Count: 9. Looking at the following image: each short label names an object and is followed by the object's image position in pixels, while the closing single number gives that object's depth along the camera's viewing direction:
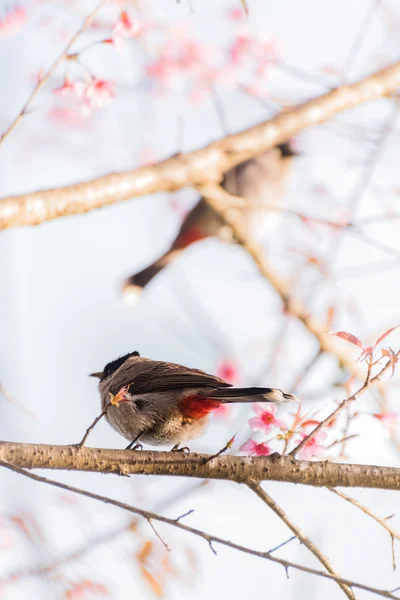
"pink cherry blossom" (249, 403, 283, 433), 5.92
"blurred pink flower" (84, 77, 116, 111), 8.52
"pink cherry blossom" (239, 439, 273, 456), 5.86
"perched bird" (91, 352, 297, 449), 7.00
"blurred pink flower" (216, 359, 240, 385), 14.02
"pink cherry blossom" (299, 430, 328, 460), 5.62
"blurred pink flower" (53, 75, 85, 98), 8.21
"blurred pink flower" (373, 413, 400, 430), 6.59
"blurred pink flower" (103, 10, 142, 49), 7.57
